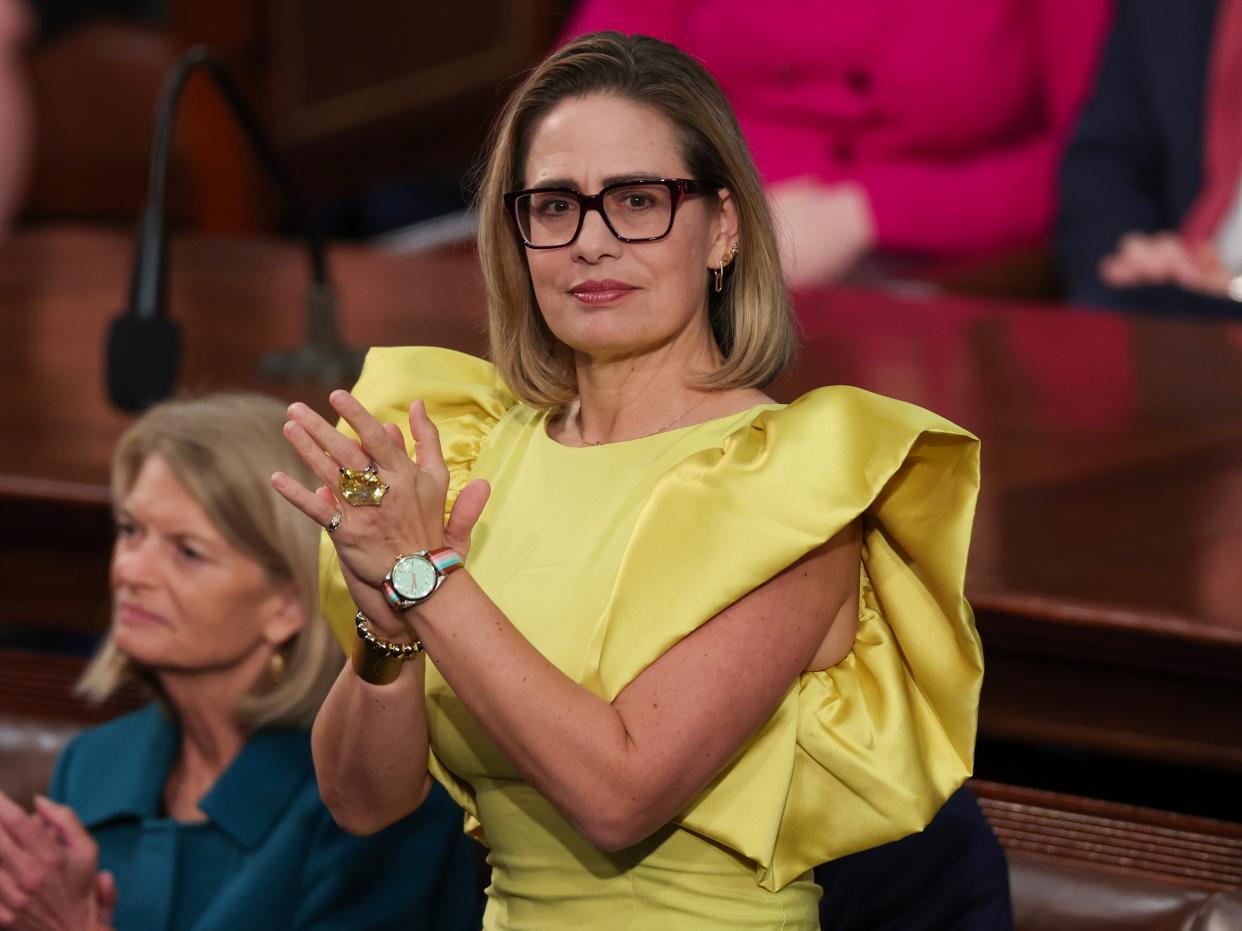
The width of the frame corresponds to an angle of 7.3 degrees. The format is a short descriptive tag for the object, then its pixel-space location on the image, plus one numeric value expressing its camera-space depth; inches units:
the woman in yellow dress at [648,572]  253.7
